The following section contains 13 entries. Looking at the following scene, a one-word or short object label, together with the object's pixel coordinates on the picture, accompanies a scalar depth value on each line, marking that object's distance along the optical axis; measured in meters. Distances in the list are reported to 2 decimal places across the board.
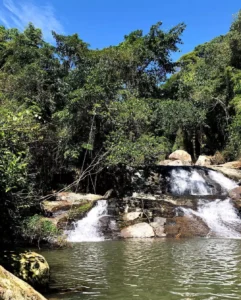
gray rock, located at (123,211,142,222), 17.08
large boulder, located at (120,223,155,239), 15.73
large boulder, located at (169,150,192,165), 35.28
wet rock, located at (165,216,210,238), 15.94
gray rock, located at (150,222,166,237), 15.91
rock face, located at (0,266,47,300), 4.53
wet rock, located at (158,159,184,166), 33.47
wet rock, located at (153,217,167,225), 16.80
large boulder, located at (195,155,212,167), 33.63
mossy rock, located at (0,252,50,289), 7.41
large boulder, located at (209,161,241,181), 24.70
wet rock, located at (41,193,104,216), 17.36
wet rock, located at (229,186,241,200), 20.02
